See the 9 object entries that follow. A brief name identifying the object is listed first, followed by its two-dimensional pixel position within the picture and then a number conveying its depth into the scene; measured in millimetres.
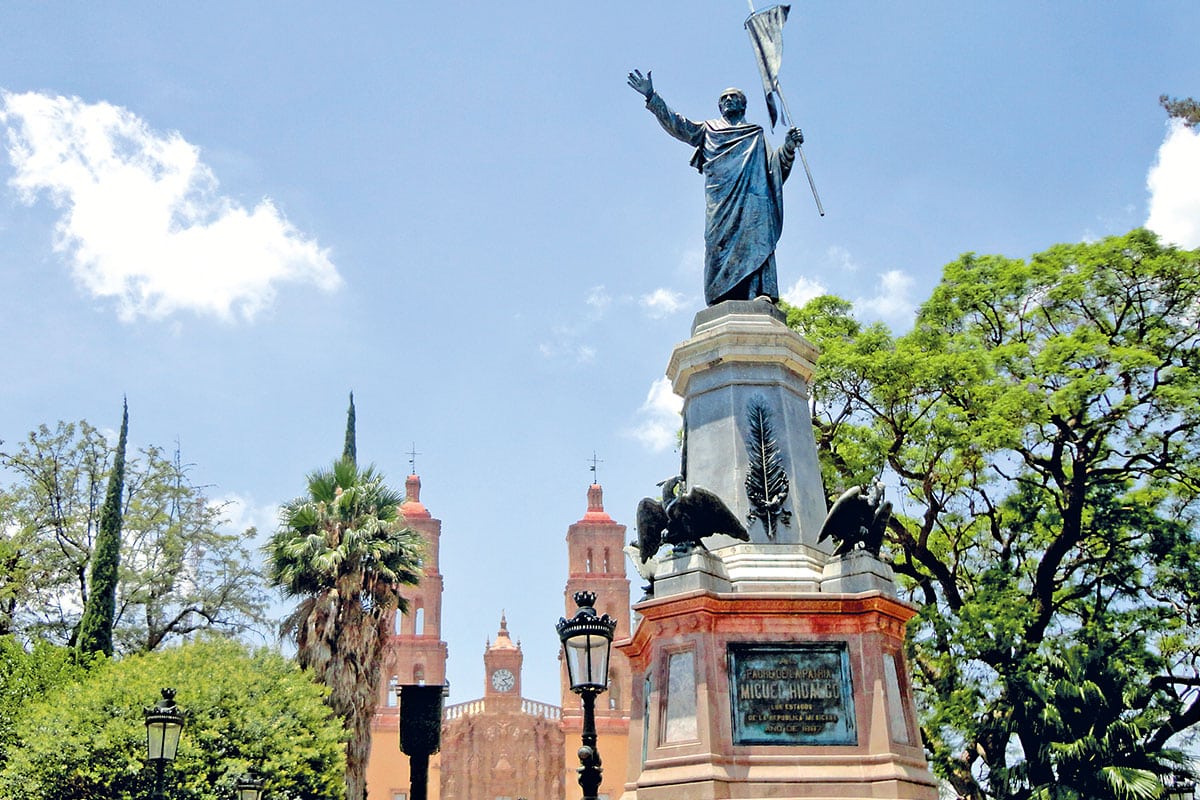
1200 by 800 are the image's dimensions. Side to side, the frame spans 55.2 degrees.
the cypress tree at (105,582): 26312
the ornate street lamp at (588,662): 8609
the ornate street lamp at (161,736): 11609
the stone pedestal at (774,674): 8156
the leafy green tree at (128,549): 28859
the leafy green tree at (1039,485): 17547
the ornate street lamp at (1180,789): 15242
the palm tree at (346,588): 22078
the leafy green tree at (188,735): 19453
